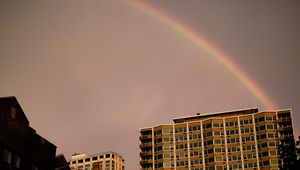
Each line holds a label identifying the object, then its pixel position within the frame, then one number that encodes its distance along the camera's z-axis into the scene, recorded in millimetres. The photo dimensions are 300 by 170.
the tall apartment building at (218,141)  159000
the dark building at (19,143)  57594
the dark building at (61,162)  74231
